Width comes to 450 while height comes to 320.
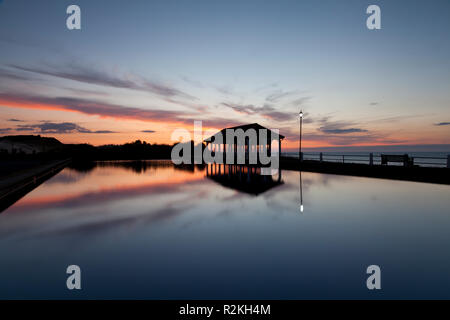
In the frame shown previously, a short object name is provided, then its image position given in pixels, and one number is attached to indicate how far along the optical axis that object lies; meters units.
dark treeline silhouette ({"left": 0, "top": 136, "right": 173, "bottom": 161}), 55.44
